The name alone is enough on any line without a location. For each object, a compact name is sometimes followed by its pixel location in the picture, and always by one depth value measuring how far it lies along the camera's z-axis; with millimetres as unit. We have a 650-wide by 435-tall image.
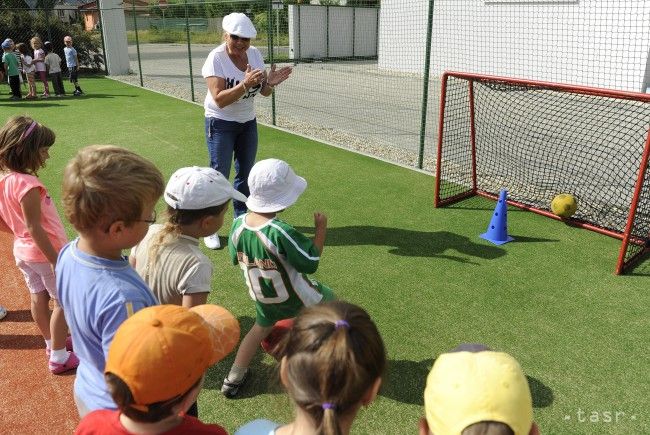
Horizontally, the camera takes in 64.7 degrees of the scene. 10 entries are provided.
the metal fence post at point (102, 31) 18439
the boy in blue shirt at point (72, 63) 14797
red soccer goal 4938
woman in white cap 4414
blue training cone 4918
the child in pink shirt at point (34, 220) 2674
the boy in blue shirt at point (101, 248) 1662
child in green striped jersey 2682
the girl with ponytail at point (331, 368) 1323
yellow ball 5316
